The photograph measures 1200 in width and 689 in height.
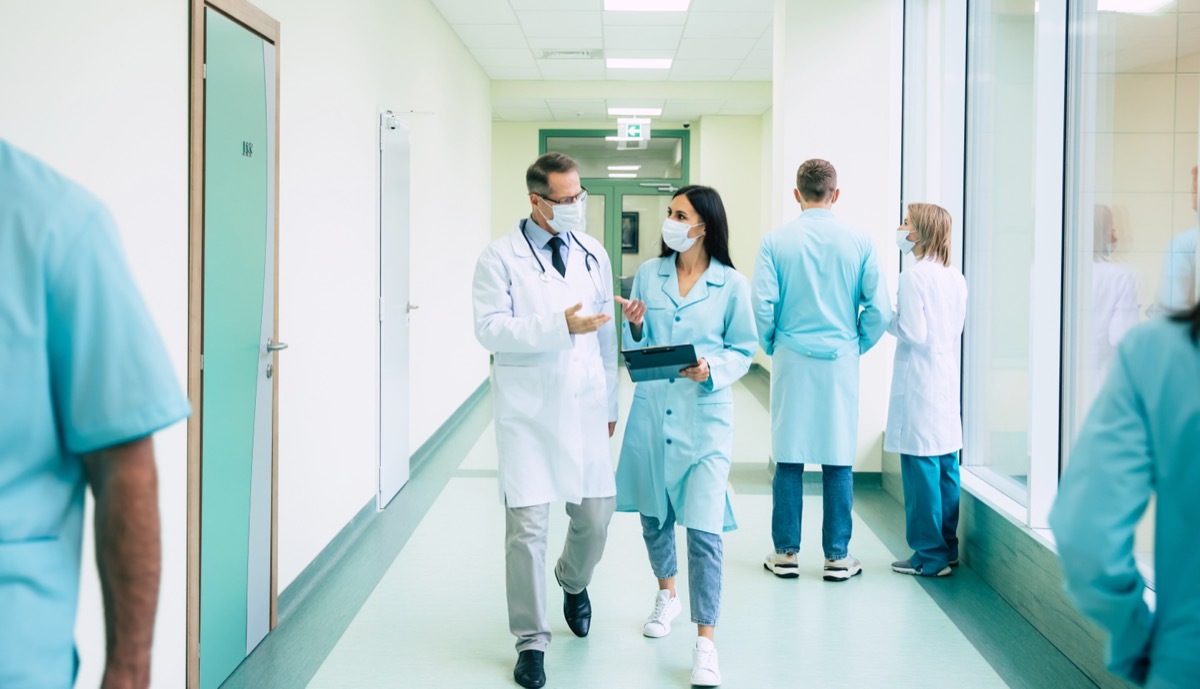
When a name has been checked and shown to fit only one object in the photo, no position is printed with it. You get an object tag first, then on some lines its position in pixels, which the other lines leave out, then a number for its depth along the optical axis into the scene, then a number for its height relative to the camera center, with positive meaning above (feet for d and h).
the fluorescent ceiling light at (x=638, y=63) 28.60 +7.51
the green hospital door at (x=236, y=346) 8.91 -0.30
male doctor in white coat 9.30 -0.67
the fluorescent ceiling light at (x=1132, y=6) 9.50 +3.17
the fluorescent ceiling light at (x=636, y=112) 35.83 +7.54
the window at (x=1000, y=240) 12.58 +1.14
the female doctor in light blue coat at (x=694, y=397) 9.43 -0.75
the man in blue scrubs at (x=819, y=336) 12.32 -0.19
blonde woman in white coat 12.44 -0.81
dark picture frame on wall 40.14 +3.58
